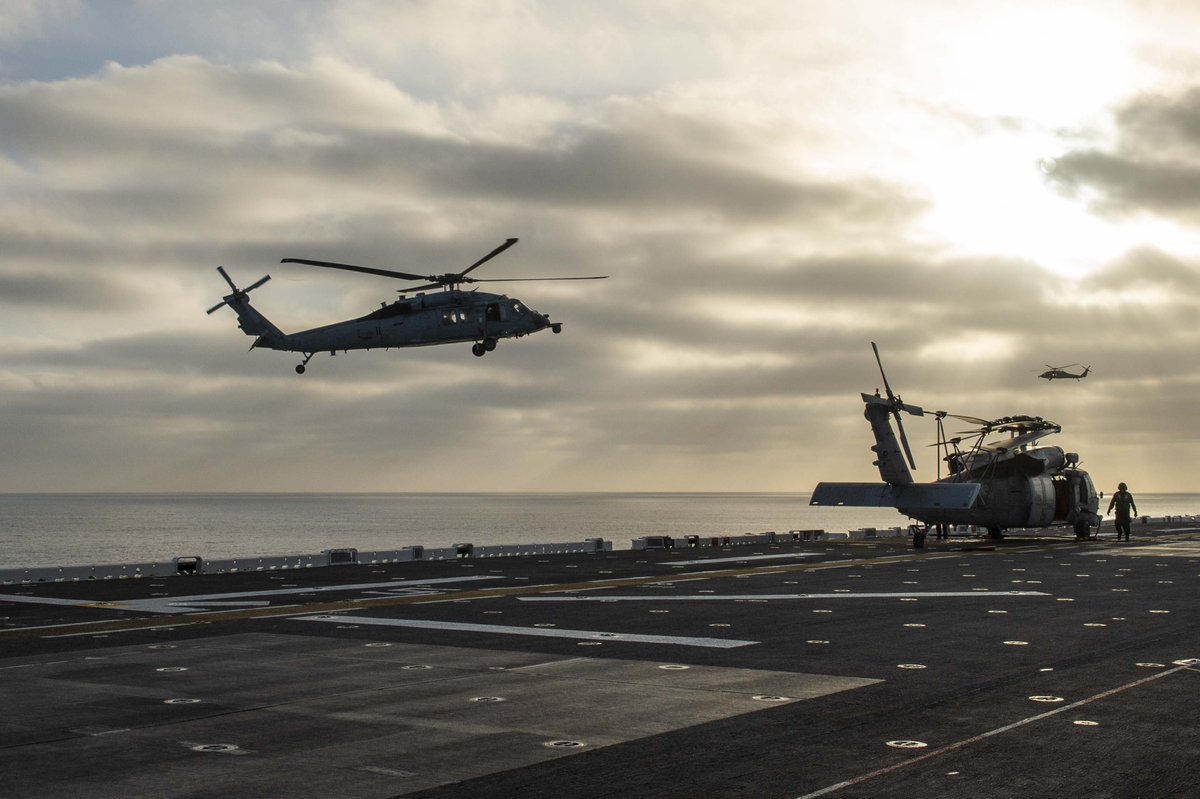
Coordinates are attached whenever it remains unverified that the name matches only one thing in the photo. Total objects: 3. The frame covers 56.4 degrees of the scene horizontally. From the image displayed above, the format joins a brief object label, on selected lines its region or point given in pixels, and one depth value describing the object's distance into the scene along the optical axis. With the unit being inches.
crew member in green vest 2133.4
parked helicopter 1925.4
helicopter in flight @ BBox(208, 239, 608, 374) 1763.0
